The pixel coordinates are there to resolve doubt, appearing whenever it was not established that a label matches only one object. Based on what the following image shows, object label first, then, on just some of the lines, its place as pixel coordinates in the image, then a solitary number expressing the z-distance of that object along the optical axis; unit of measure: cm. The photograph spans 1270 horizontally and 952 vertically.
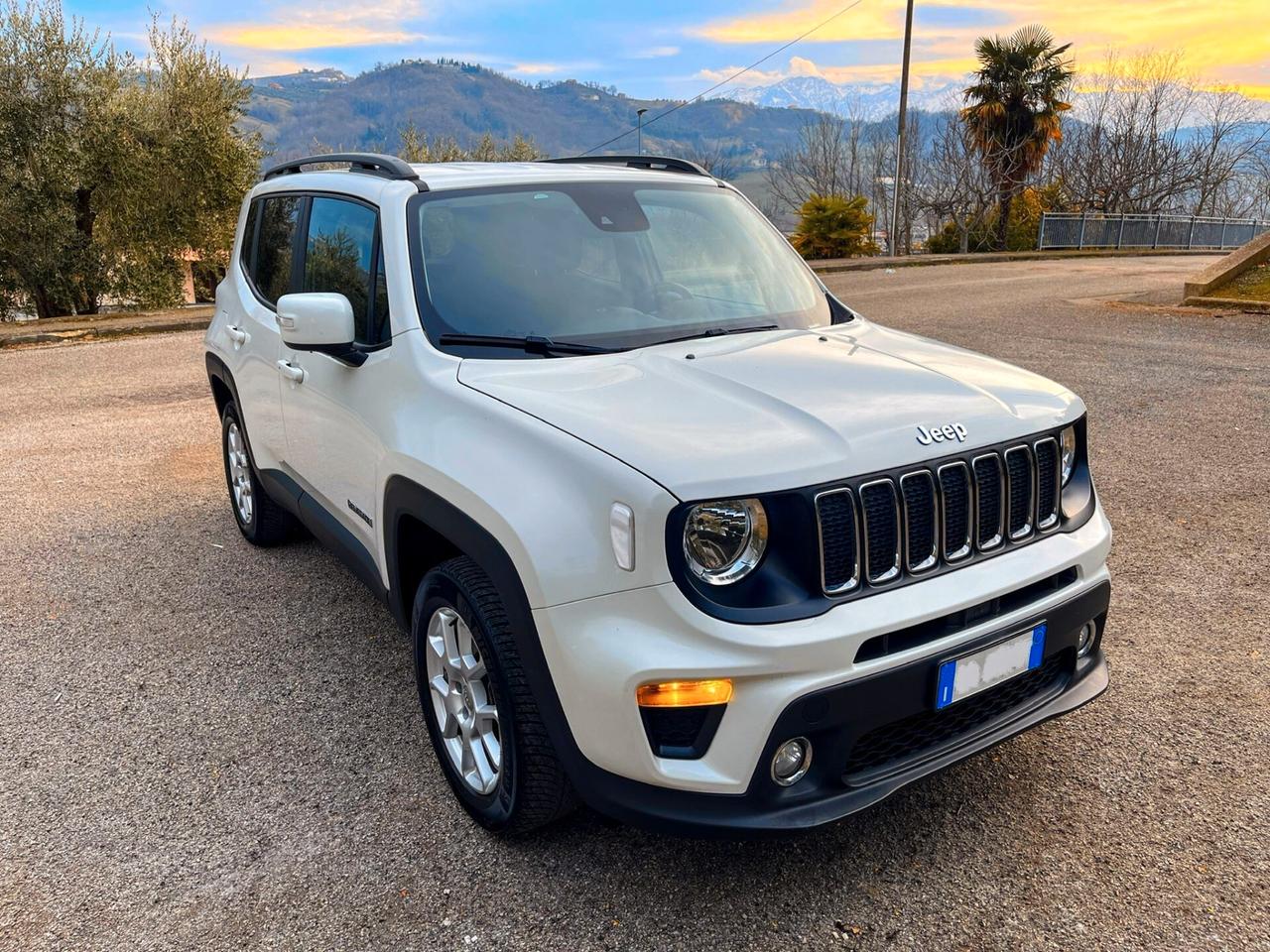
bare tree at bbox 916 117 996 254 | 3266
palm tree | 3142
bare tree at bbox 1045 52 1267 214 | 3894
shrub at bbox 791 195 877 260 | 2702
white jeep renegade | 218
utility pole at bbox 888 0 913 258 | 2594
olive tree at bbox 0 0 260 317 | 1705
